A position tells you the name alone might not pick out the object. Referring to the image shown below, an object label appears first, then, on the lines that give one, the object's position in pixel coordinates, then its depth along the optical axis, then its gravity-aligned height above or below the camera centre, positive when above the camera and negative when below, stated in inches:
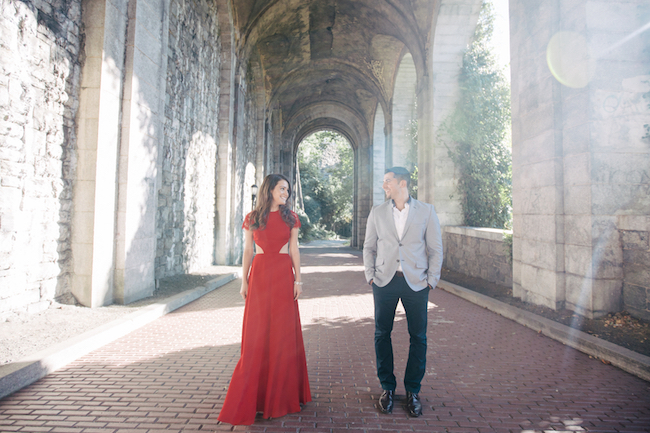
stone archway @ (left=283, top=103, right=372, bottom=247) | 829.2 +215.8
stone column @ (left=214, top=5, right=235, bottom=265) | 390.0 +86.8
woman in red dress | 88.4 -25.1
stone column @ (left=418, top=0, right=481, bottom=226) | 360.8 +125.4
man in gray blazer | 94.2 -12.8
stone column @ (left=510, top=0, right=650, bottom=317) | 161.8 +40.3
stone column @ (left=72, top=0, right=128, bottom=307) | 178.3 +33.8
